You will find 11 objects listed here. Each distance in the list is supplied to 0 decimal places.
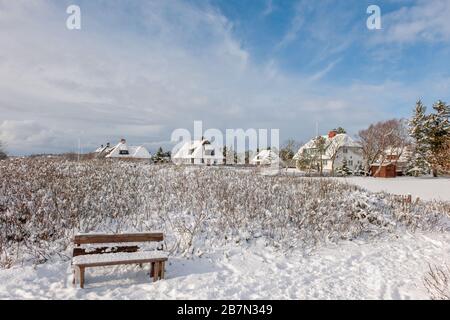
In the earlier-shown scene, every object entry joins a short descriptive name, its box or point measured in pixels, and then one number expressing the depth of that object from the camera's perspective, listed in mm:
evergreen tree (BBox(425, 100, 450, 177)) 41531
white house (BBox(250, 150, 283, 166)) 54066
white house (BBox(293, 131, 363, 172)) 49625
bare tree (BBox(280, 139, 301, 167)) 53406
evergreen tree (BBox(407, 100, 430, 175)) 42250
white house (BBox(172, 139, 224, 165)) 52969
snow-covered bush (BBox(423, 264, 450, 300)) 4636
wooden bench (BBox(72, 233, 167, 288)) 4684
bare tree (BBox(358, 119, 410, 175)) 42894
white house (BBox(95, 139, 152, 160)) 55872
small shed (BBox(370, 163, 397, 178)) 42656
